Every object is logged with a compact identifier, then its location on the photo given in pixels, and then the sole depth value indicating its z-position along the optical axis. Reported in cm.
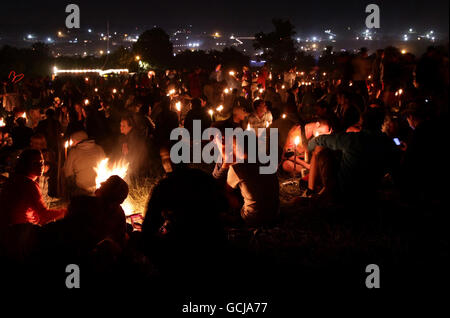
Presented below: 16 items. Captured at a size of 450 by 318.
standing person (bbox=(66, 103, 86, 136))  782
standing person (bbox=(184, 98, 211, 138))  970
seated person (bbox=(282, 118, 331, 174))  656
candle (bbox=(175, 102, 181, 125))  1222
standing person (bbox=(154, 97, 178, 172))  860
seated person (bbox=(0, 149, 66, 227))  441
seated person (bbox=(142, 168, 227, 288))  298
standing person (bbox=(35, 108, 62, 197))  679
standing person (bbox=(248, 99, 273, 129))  906
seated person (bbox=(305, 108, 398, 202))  512
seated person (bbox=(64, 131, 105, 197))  604
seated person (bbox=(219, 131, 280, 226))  493
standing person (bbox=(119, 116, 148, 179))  744
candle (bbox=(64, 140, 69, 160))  666
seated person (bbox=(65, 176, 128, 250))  389
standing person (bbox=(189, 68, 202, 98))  1477
